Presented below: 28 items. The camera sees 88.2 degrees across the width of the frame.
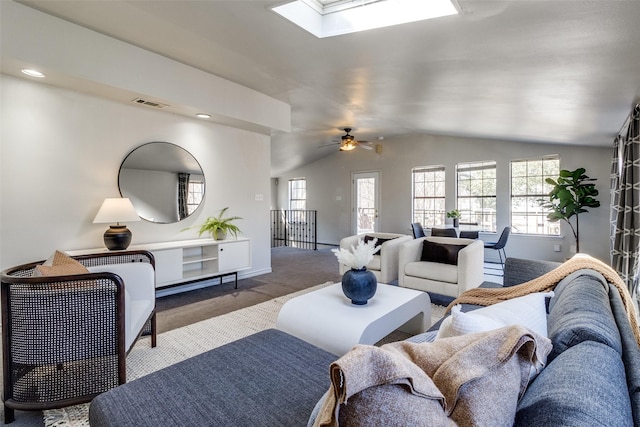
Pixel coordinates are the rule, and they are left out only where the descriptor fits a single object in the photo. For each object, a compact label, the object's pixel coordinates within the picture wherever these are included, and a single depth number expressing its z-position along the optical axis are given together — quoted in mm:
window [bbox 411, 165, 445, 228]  7422
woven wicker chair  1755
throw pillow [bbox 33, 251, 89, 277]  1880
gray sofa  723
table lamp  3299
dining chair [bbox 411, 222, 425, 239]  6138
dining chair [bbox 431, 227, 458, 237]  5530
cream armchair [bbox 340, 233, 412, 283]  4156
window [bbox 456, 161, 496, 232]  6734
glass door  8445
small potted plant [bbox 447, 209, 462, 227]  6493
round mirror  3791
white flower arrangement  2385
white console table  3672
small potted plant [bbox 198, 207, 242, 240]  4301
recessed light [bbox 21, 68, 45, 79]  2791
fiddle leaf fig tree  5289
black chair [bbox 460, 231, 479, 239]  5986
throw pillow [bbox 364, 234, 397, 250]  4629
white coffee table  2037
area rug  1853
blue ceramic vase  2355
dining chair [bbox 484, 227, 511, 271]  5648
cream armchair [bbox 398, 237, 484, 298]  3518
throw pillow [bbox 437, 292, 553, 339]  1048
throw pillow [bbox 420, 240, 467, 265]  3855
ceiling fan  6379
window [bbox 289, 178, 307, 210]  9867
